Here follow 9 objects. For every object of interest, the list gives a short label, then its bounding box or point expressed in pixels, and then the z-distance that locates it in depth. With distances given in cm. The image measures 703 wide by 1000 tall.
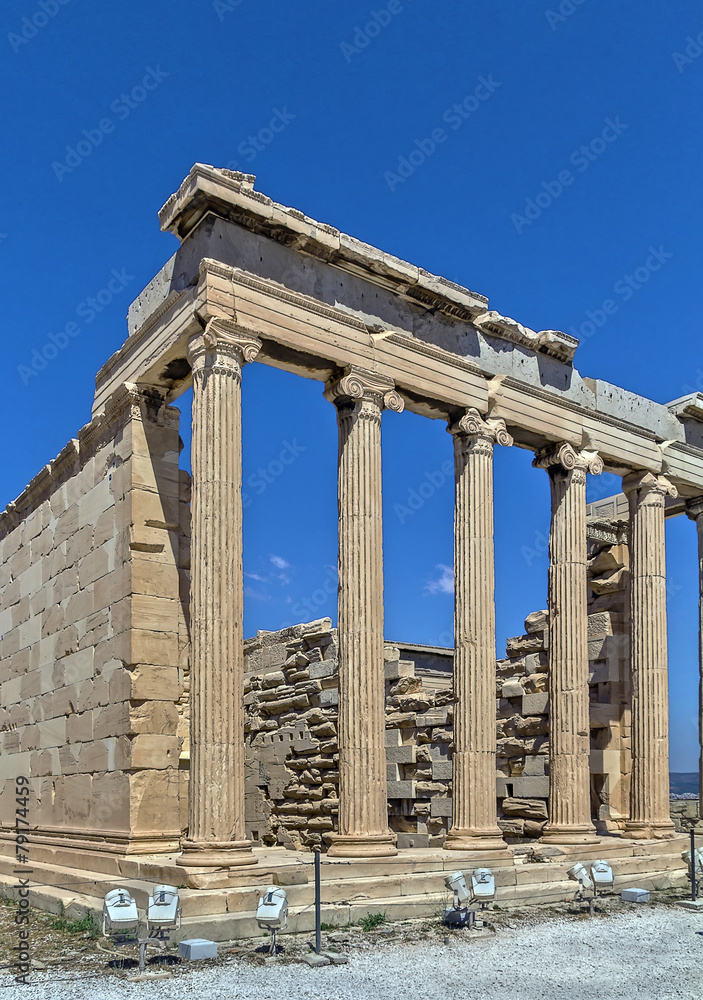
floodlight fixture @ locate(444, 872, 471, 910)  1219
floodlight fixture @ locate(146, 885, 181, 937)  1036
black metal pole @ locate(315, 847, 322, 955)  1093
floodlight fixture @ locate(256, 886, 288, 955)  1079
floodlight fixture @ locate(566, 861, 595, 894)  1383
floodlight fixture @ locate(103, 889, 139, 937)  1020
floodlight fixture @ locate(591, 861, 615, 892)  1395
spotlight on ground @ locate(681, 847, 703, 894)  1526
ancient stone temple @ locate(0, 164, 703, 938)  1366
